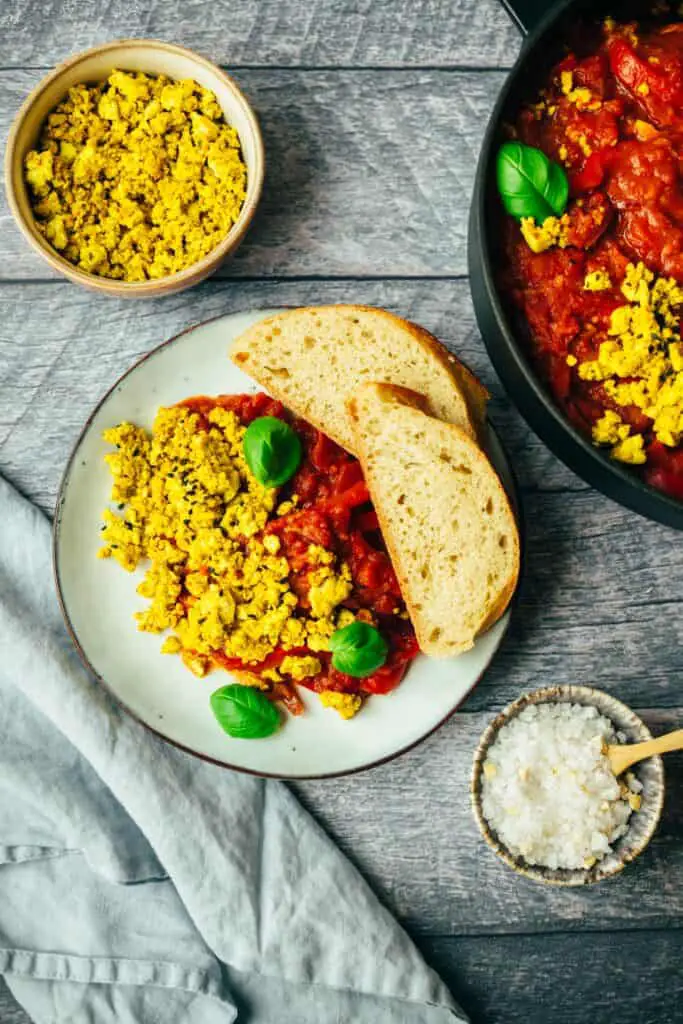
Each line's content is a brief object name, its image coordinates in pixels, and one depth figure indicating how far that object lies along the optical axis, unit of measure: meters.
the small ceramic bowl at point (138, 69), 0.89
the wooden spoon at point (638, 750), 0.89
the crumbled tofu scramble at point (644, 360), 0.84
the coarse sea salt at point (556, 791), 0.91
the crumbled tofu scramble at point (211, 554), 0.89
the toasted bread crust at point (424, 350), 0.90
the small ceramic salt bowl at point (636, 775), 0.91
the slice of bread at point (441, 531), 0.89
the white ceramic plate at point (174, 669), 0.91
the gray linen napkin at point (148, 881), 0.93
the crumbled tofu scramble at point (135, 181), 0.90
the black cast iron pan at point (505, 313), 0.83
